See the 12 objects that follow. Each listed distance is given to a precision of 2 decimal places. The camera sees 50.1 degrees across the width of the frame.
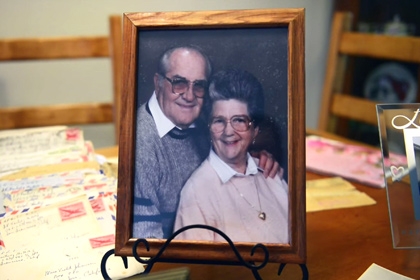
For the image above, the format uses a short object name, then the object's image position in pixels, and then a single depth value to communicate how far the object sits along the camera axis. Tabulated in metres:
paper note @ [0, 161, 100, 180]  0.80
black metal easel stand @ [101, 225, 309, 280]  0.50
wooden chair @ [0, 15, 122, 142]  1.23
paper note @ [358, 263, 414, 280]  0.57
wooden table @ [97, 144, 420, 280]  0.58
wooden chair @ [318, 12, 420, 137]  1.29
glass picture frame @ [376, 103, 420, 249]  0.60
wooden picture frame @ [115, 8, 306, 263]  0.50
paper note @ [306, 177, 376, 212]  0.78
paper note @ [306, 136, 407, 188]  0.91
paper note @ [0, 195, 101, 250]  0.61
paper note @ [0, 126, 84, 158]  0.89
